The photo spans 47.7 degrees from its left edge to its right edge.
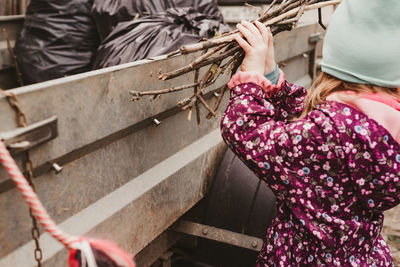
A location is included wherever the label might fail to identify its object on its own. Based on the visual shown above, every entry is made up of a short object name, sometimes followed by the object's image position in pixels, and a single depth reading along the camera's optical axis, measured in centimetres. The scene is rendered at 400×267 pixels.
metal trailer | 120
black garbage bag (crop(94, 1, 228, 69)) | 227
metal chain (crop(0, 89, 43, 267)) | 112
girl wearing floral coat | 141
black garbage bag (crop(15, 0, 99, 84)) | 287
